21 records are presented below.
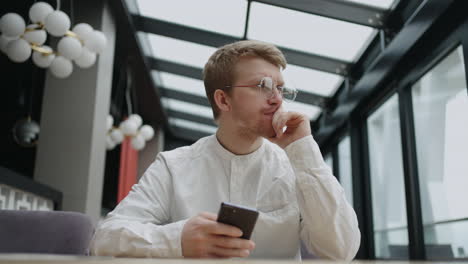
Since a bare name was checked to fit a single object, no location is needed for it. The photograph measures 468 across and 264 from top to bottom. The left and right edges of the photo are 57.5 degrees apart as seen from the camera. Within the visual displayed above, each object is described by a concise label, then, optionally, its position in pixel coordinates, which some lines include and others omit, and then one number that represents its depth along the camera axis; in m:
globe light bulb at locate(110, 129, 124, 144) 4.88
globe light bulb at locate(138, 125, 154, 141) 5.28
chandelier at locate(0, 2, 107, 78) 2.69
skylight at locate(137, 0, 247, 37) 4.48
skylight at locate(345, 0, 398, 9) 3.67
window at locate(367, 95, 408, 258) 4.36
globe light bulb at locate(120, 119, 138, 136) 4.83
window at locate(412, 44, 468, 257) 3.18
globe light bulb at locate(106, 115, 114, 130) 4.55
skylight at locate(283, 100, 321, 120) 6.30
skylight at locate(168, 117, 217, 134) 9.27
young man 1.24
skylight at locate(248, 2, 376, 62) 4.17
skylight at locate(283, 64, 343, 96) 5.20
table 0.44
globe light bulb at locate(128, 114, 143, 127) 4.96
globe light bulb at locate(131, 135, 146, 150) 5.16
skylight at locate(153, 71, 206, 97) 6.79
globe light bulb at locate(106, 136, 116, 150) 4.86
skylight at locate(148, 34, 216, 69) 5.51
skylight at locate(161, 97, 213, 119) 8.00
